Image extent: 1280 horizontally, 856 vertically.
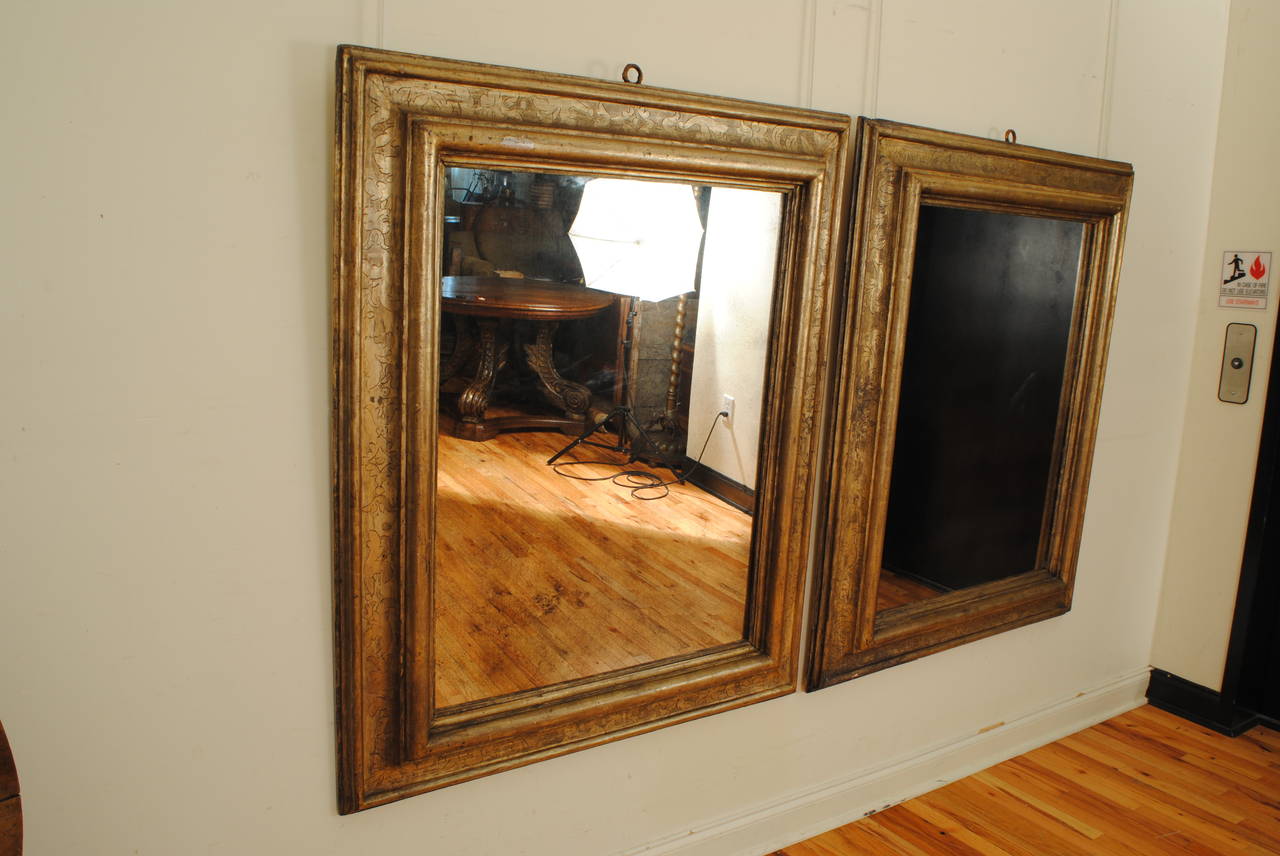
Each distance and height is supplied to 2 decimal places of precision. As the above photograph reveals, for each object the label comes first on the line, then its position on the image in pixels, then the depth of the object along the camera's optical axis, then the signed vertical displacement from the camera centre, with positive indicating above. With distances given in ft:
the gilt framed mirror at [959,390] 6.63 -0.54
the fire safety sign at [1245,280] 8.90 +0.48
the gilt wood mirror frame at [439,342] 4.73 -0.25
